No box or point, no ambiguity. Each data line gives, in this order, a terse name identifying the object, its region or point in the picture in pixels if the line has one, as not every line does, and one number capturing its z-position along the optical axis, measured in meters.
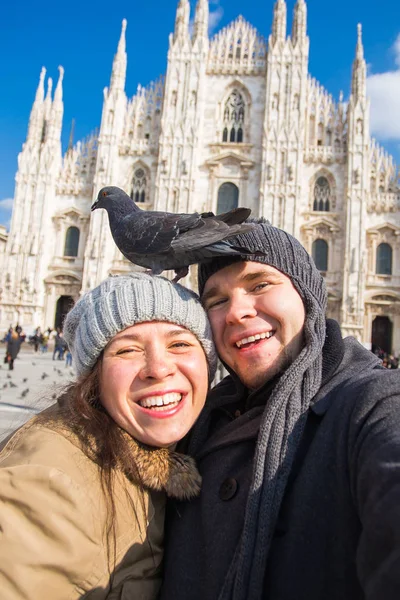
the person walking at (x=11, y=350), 9.02
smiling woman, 0.32
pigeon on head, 0.52
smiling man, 0.30
